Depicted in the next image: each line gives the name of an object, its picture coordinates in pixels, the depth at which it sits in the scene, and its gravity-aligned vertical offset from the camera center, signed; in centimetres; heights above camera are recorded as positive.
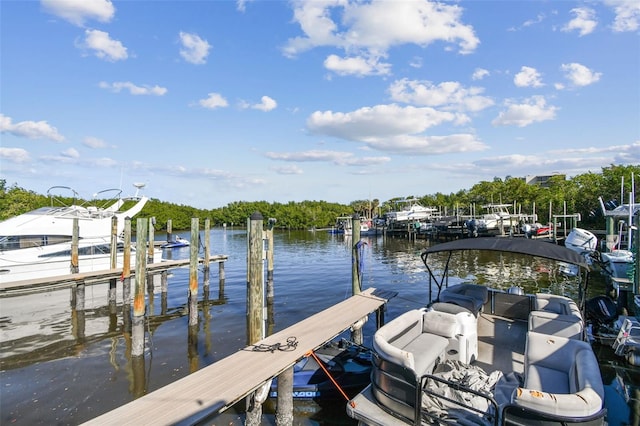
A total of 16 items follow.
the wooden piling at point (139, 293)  935 -222
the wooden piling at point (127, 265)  1231 -193
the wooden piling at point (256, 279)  718 -142
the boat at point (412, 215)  5759 -36
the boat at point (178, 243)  4233 -388
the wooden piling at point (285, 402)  582 -333
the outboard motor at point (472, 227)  4024 -175
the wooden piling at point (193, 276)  1184 -221
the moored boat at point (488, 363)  383 -232
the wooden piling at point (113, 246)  1525 -163
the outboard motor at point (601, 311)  1048 -311
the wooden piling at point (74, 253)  1409 -166
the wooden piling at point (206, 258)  1681 -223
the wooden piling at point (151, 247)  1809 -184
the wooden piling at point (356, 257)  1039 -136
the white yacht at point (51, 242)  1598 -149
